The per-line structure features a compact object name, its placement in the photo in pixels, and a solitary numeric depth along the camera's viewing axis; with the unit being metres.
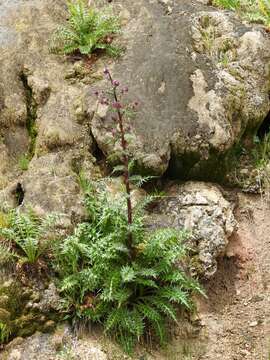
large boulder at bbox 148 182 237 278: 5.90
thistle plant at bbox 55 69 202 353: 5.18
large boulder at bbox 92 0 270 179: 6.41
